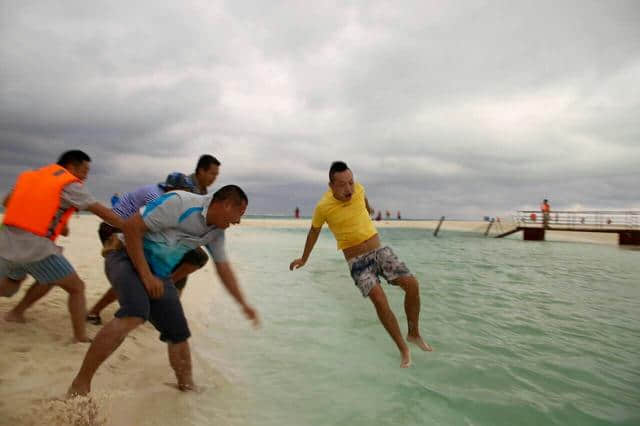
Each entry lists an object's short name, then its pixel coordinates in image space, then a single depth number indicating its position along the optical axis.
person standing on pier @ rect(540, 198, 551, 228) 32.38
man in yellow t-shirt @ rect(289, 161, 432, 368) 4.43
